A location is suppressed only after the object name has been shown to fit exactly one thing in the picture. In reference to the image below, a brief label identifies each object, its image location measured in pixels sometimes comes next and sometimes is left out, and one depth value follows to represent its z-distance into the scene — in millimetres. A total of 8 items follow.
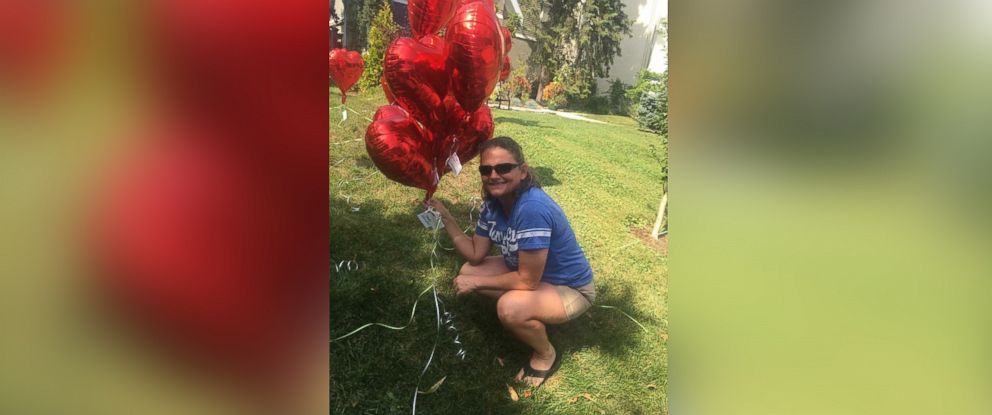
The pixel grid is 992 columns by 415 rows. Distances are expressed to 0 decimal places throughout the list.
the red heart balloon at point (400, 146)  1143
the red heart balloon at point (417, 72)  1083
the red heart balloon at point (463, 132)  1222
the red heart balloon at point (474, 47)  1044
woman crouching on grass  1298
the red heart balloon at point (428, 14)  1149
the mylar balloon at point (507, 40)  1347
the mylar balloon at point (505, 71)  1467
